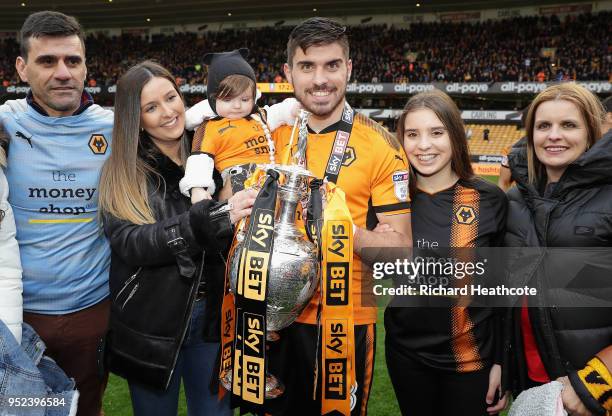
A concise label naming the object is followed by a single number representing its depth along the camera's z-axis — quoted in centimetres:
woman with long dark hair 207
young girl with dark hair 237
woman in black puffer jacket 205
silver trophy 171
